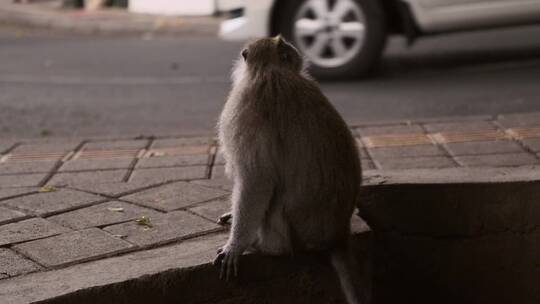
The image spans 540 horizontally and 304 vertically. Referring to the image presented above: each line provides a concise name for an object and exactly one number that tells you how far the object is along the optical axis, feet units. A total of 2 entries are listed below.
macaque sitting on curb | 11.08
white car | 26.58
